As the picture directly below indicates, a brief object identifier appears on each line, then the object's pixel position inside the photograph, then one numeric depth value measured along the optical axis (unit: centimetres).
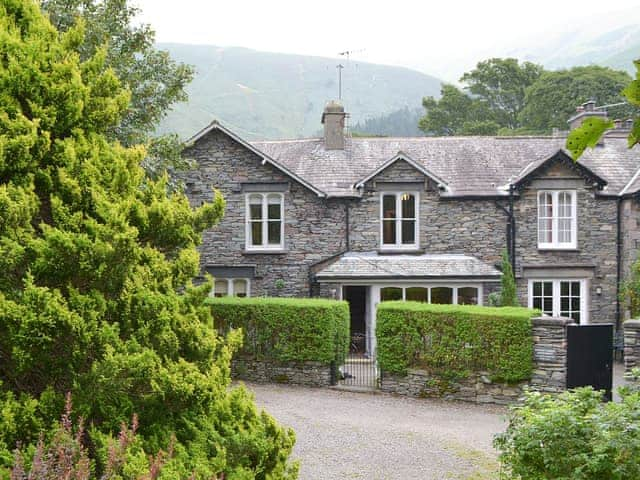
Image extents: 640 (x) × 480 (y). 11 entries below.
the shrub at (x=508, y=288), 1986
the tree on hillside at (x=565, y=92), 4762
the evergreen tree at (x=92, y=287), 485
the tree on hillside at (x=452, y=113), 5700
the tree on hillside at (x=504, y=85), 5716
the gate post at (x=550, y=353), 1350
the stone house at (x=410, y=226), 2066
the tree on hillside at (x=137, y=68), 1418
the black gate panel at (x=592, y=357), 1332
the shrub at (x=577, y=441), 602
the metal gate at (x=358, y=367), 1583
